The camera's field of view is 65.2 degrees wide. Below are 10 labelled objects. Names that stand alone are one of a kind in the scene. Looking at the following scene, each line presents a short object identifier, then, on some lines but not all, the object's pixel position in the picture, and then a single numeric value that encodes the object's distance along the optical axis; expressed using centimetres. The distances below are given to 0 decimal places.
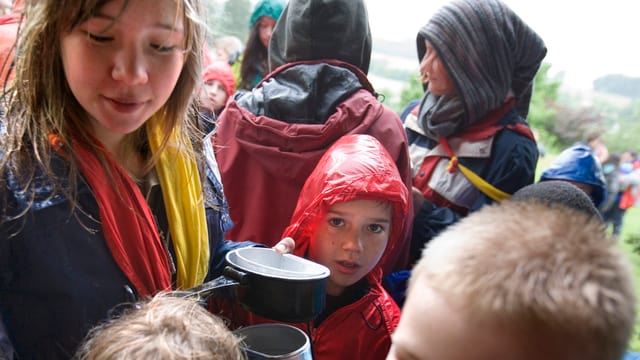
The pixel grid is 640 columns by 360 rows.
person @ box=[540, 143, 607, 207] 224
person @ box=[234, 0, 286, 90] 313
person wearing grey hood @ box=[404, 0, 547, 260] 190
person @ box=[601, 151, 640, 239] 356
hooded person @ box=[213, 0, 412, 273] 168
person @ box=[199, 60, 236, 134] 309
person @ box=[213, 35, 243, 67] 400
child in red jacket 141
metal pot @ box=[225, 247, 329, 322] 103
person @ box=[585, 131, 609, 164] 373
